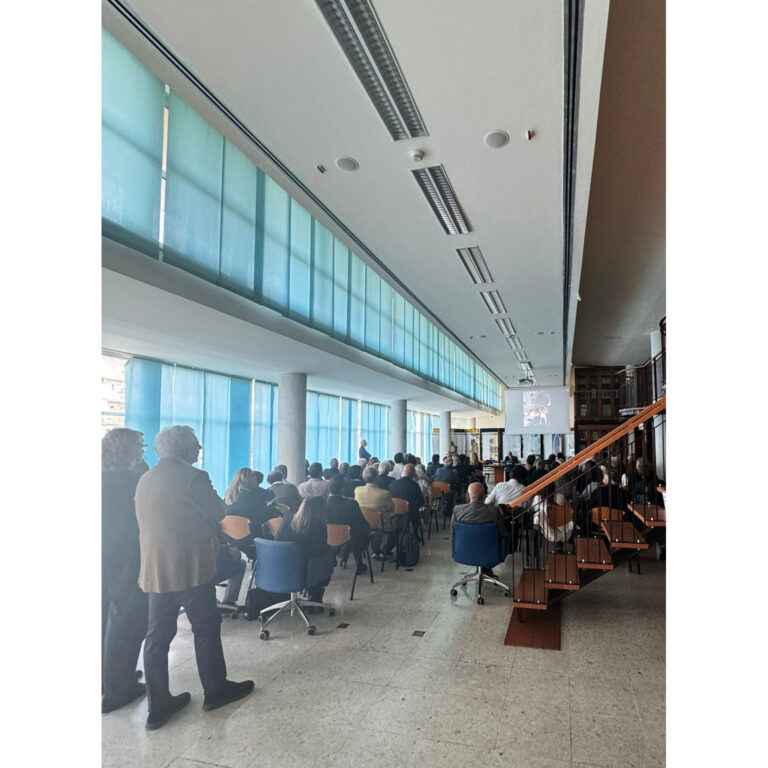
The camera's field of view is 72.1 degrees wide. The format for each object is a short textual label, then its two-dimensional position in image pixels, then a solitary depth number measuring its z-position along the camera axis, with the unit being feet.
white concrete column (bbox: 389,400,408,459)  46.65
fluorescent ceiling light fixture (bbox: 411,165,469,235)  12.52
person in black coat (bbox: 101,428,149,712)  9.61
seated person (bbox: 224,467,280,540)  15.16
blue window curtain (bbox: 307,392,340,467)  39.45
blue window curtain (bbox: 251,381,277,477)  31.58
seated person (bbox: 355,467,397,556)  18.52
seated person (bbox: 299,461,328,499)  18.65
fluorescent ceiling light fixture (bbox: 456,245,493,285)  17.83
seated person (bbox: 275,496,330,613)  12.87
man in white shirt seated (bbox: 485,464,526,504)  19.42
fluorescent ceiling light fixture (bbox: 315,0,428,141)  7.70
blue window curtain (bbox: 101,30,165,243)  12.10
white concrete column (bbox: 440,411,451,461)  64.06
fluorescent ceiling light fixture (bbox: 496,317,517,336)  28.43
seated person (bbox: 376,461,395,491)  21.34
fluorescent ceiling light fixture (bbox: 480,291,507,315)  23.00
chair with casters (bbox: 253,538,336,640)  12.53
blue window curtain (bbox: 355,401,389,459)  51.01
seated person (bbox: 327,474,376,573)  15.42
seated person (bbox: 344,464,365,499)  24.06
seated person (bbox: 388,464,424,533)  20.15
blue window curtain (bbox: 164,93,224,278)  14.20
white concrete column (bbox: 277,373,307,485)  27.66
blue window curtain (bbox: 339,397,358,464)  45.70
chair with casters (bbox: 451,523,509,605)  15.12
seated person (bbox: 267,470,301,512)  16.80
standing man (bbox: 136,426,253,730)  9.13
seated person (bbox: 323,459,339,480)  23.41
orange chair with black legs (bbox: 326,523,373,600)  14.40
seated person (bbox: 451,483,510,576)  15.40
